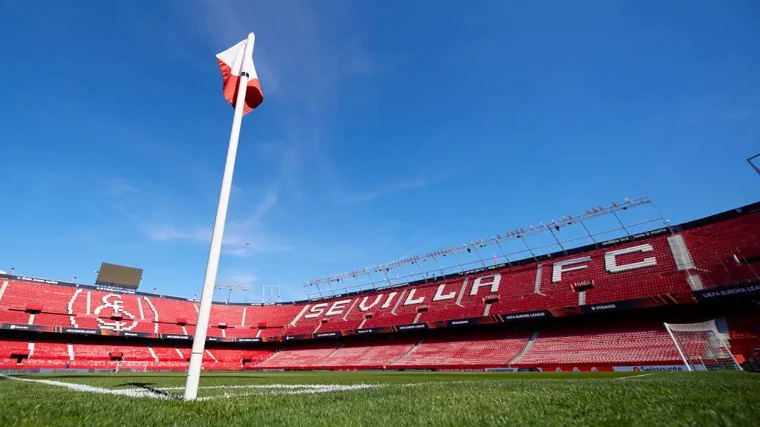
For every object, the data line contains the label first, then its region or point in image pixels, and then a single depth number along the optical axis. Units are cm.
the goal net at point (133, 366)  3569
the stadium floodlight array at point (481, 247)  3294
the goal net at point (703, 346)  1800
